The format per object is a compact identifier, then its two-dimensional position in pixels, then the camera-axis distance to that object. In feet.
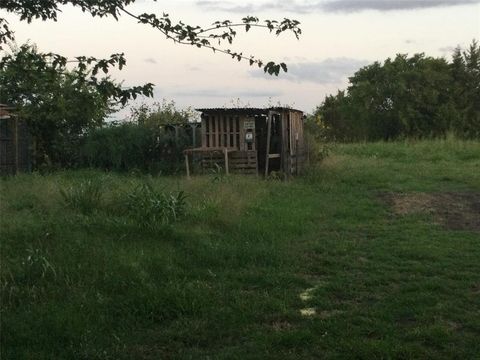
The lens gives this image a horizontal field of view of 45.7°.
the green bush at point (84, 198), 26.76
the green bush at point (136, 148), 53.88
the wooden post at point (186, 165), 47.47
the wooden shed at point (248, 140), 48.57
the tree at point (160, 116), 63.00
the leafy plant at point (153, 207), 24.07
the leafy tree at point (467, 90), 143.02
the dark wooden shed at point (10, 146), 53.57
